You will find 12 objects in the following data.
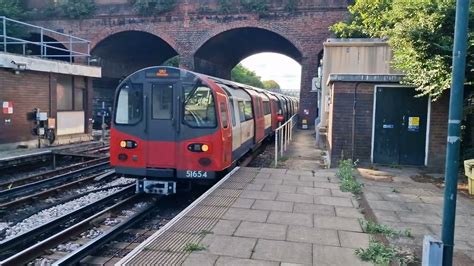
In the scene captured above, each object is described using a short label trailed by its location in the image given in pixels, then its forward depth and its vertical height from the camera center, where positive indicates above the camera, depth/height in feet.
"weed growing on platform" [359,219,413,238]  19.16 -5.46
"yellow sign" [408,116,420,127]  37.73 -0.91
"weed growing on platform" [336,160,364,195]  28.64 -5.15
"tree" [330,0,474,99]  31.40 +5.27
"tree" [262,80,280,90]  424.50 +23.77
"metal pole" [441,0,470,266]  12.12 -0.40
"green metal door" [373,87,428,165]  37.81 -1.26
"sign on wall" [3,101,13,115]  50.52 -1.08
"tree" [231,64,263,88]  222.28 +16.95
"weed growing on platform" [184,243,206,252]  16.32 -5.49
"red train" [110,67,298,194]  27.81 -1.72
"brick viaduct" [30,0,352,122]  87.61 +16.52
